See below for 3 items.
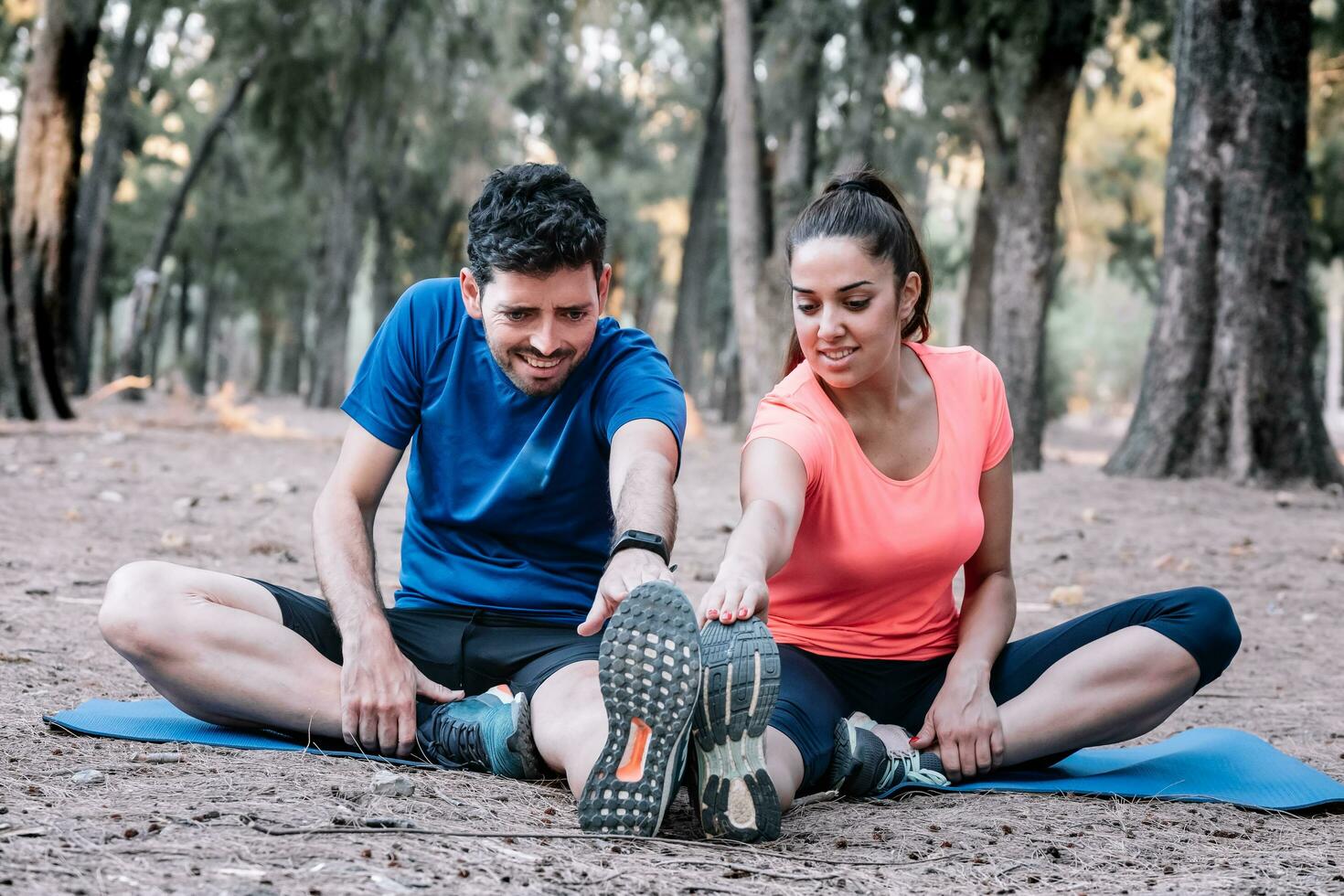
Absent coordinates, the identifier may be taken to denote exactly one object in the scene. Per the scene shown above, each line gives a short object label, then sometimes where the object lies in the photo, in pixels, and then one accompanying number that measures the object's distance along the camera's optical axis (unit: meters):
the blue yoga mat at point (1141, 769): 3.28
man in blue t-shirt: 3.21
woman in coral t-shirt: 3.18
